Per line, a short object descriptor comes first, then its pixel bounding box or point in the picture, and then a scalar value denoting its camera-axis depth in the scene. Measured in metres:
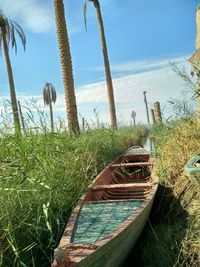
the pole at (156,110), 5.98
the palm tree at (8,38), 10.93
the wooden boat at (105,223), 2.08
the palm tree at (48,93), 25.09
